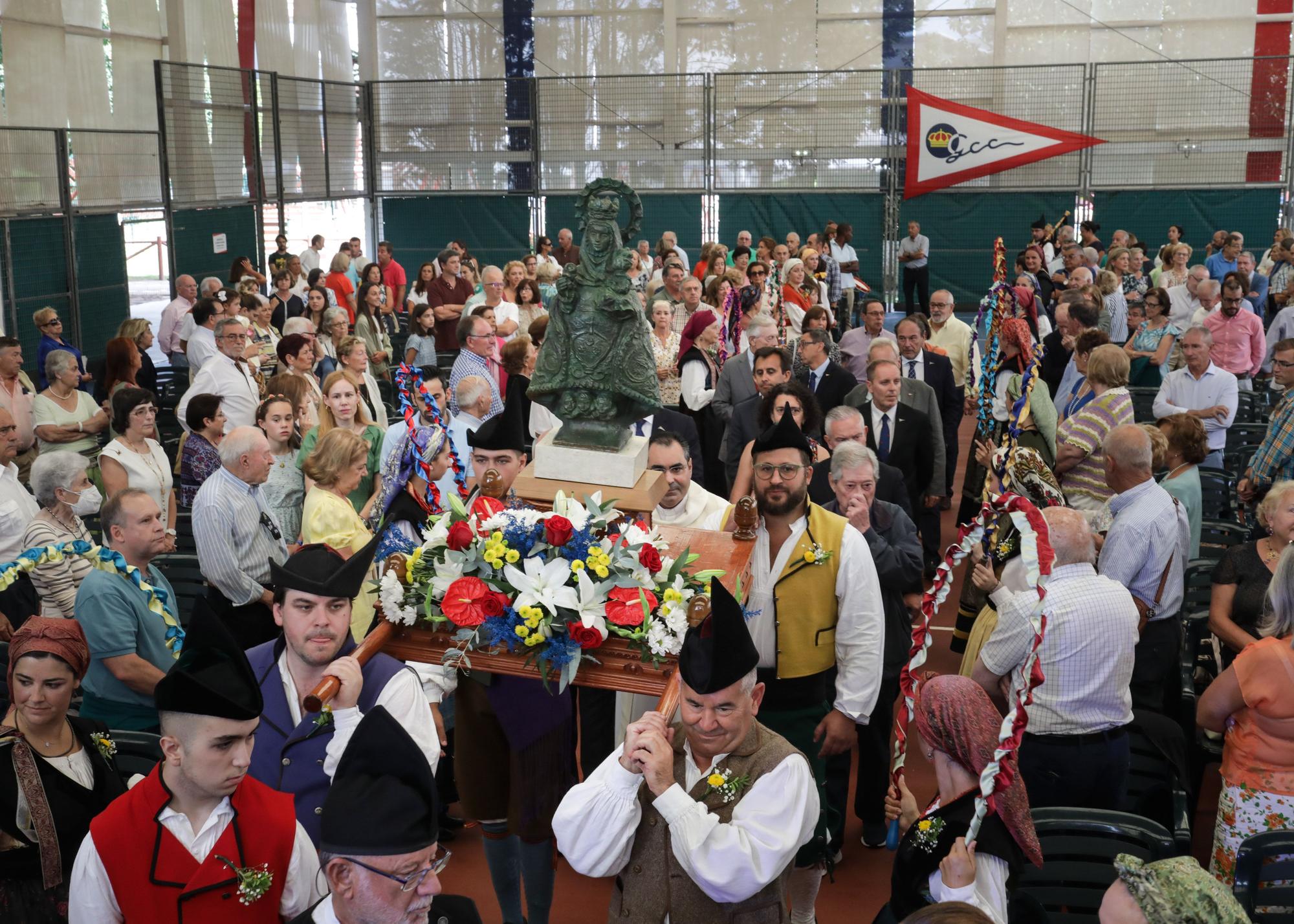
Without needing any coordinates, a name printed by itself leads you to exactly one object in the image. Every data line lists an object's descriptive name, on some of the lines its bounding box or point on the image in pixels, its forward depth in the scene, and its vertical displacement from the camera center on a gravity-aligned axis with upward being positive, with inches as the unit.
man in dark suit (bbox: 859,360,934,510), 300.8 -46.6
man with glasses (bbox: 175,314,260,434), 328.5 -38.5
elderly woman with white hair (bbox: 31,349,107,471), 331.9 -48.4
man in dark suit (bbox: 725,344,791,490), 302.2 -42.5
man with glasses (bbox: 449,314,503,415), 345.1 -33.1
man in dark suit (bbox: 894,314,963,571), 354.3 -38.3
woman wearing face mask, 221.8 -47.2
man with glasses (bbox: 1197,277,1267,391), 440.1 -35.2
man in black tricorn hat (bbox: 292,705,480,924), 104.4 -50.3
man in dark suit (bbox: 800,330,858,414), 341.7 -38.9
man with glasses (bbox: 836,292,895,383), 401.1 -33.7
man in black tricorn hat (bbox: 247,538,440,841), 142.6 -52.6
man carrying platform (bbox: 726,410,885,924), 188.7 -56.8
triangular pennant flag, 770.8 +57.5
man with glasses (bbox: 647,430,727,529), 211.9 -45.4
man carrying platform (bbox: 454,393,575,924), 167.6 -71.6
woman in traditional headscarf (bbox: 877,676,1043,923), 134.5 -64.3
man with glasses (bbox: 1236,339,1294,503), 286.3 -52.2
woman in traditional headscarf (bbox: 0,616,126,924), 146.8 -65.5
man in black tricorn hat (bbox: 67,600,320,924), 121.3 -58.8
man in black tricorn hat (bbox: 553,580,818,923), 120.1 -56.5
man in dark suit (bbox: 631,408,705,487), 283.9 -43.9
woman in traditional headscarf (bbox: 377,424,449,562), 219.9 -47.3
